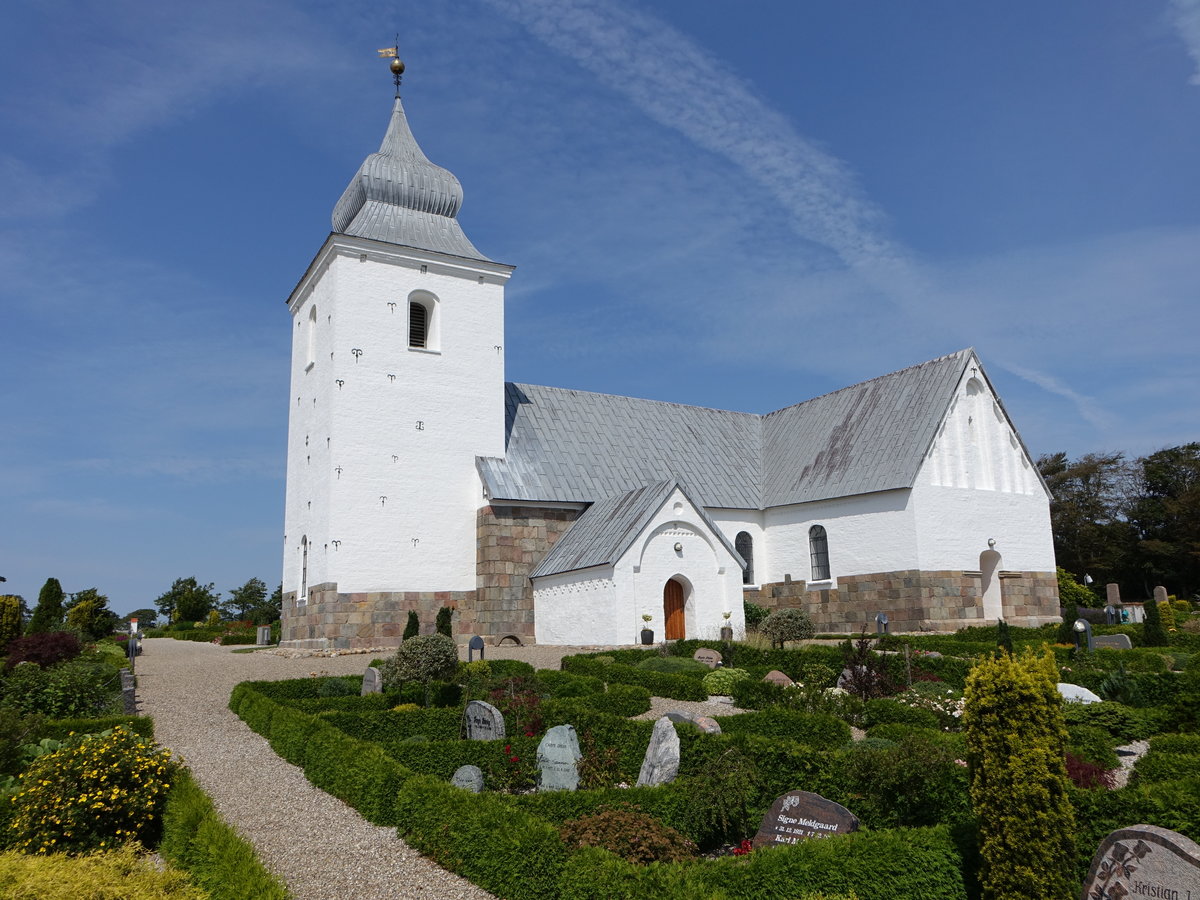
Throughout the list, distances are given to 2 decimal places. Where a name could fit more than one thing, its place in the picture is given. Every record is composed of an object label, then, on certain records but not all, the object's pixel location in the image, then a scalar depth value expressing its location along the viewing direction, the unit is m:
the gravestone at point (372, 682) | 12.05
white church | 19.31
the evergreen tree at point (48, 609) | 22.86
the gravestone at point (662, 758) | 7.01
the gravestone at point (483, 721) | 8.65
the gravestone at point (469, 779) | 7.27
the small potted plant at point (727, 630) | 18.40
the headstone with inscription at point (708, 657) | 14.71
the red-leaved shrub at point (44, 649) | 15.70
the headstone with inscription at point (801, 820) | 5.68
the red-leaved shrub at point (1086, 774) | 6.48
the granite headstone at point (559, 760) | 7.47
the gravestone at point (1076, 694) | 10.26
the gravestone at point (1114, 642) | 15.75
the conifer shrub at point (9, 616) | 18.91
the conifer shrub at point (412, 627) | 17.08
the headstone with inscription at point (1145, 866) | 4.02
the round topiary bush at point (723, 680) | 12.13
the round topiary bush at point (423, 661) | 11.36
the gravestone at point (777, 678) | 12.24
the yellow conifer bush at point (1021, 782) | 4.48
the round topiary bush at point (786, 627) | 16.83
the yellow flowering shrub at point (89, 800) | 6.10
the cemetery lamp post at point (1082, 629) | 15.18
